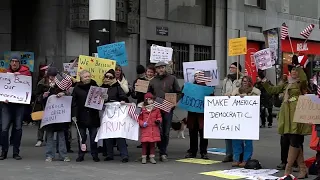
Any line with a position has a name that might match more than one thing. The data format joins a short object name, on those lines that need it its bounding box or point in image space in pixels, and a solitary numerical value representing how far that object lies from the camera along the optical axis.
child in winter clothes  9.85
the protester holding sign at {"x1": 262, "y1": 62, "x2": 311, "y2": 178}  8.29
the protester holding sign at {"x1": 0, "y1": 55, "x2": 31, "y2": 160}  9.96
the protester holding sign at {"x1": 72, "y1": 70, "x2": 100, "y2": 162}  10.05
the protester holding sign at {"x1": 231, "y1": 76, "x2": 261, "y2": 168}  9.62
